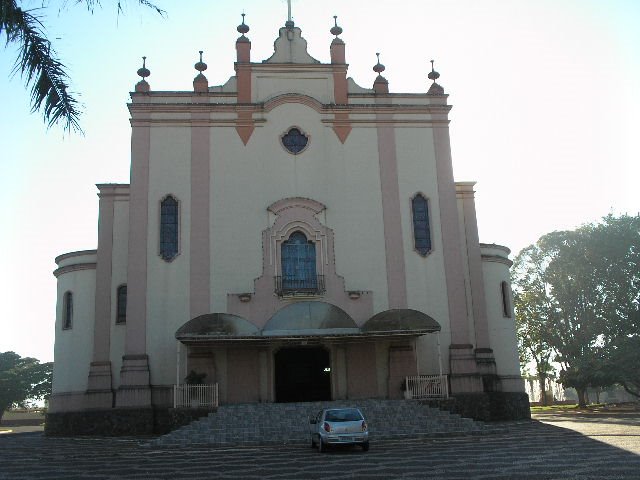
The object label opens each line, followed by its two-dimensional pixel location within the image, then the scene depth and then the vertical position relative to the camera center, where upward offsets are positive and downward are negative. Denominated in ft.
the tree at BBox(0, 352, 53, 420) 182.70 +8.15
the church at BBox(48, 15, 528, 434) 81.00 +17.74
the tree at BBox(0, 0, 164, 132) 31.24 +16.04
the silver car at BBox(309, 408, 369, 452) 53.88 -2.75
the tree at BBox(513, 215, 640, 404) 129.90 +17.66
